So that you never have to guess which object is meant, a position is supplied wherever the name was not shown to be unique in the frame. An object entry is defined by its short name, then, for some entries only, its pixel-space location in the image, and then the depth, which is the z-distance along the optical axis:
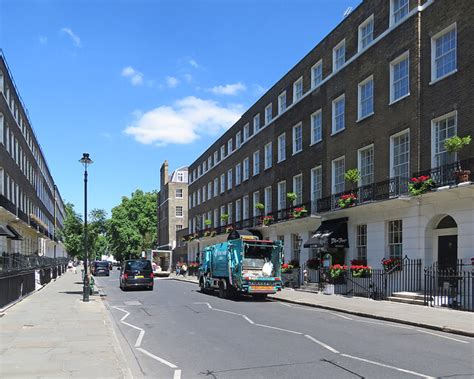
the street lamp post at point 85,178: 23.29
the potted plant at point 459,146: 18.08
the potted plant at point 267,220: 36.65
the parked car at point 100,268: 56.98
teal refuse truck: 22.77
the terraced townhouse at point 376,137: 19.88
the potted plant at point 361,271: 23.97
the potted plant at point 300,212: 31.22
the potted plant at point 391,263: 21.88
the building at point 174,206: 80.56
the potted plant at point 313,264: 28.53
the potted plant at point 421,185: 19.83
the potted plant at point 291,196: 32.41
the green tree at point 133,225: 92.33
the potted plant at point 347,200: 25.35
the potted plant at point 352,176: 25.27
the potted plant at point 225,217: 49.36
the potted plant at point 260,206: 38.16
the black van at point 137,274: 29.97
